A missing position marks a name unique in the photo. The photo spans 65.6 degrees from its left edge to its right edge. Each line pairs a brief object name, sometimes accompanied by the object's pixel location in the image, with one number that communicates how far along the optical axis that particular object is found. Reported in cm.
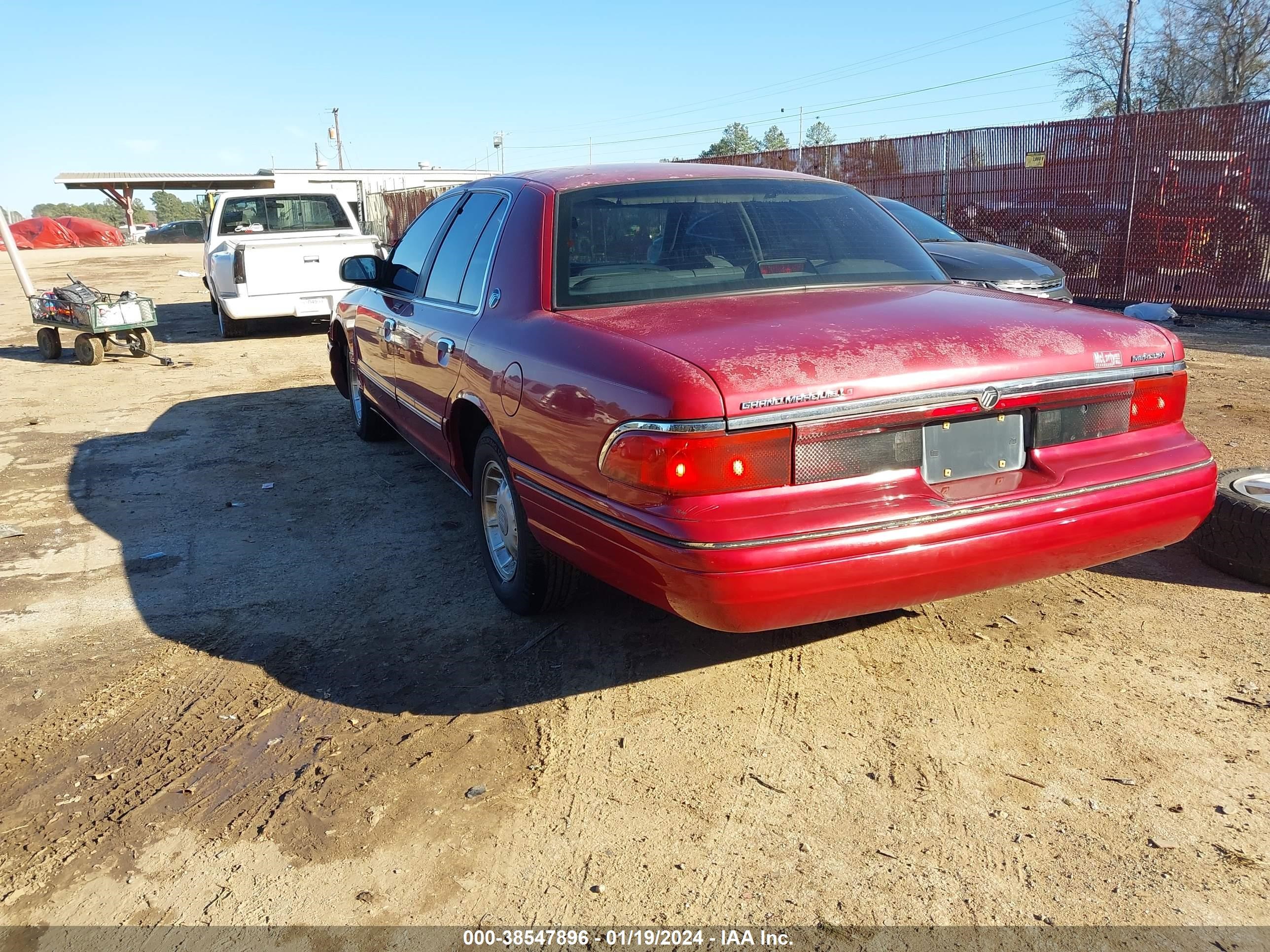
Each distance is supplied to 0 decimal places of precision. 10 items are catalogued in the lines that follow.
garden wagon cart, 1048
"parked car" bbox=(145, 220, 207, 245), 5297
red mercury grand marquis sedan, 263
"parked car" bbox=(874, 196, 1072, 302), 787
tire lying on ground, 375
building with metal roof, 3341
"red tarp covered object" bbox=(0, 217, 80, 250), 4853
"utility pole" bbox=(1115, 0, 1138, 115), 3731
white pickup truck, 1165
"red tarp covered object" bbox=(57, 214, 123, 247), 5106
